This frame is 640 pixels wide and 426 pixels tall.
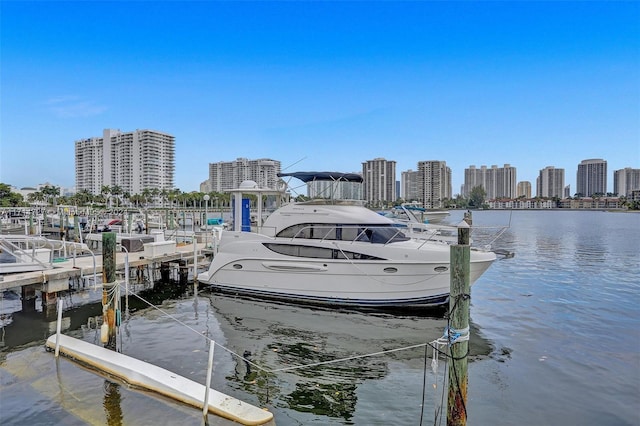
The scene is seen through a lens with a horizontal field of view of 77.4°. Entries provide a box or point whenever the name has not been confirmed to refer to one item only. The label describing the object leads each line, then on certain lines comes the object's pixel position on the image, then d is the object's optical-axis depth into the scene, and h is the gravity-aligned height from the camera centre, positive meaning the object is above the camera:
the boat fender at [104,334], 9.10 -3.01
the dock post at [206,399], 5.89 -2.93
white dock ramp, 5.83 -3.07
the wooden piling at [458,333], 5.38 -1.79
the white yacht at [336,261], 12.88 -1.99
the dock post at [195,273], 17.54 -3.24
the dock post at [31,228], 34.10 -2.28
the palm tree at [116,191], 99.25 +2.78
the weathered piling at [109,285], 9.31 -1.96
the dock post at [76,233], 25.94 -2.27
